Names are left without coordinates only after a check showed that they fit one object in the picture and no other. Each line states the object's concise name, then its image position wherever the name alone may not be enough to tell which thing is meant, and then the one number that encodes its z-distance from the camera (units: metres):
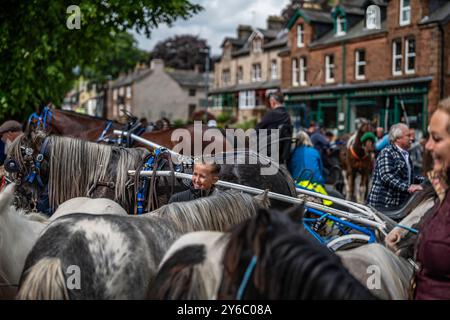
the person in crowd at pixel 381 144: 11.28
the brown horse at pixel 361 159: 13.91
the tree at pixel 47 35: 11.31
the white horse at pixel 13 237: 2.89
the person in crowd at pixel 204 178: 4.02
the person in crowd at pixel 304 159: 8.90
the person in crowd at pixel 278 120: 7.92
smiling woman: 2.24
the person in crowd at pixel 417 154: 15.11
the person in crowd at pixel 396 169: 6.04
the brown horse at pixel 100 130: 7.40
